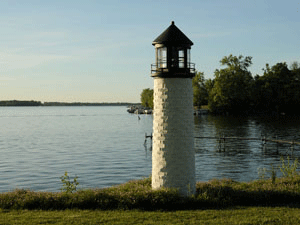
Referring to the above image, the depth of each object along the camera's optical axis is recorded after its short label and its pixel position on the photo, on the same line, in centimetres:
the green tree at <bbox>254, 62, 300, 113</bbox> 13475
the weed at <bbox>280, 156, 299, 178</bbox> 2445
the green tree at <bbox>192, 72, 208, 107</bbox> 14770
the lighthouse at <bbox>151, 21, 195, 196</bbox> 1962
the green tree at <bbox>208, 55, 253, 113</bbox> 13275
